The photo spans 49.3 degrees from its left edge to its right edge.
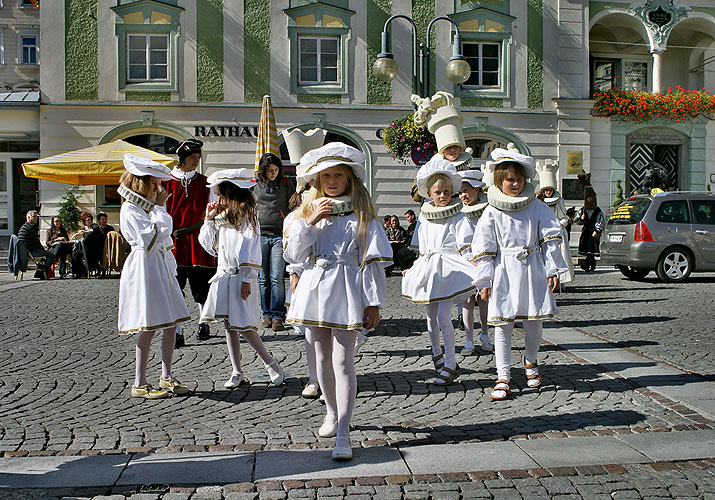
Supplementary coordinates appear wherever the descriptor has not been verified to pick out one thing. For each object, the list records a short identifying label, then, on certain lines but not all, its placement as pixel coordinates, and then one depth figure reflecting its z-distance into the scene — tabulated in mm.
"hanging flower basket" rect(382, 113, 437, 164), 14906
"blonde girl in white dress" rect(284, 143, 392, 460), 4359
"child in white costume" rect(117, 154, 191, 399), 5609
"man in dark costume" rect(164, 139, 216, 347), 7637
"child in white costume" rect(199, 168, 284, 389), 5961
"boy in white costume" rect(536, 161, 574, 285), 12008
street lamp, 15289
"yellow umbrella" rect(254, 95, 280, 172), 11664
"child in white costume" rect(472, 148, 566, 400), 5762
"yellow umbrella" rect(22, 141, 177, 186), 15969
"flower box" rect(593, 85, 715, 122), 24484
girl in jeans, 8680
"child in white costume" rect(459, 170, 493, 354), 7461
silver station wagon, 15156
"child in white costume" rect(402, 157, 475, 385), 6156
